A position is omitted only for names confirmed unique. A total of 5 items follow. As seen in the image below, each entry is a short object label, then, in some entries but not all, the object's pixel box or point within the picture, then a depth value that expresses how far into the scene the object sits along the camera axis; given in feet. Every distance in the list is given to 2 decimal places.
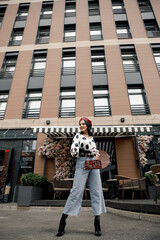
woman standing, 6.95
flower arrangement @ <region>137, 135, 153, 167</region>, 25.63
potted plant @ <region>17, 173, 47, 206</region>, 17.70
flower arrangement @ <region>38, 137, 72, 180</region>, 25.25
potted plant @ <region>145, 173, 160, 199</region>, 18.90
